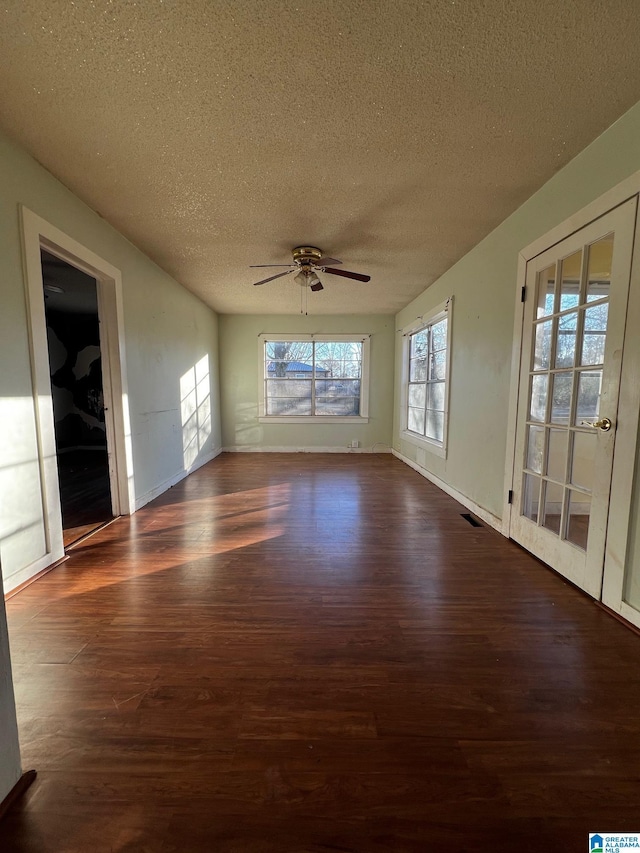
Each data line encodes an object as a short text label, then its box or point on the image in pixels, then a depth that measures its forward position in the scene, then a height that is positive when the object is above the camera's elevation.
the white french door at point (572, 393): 1.75 -0.03
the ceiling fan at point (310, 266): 3.17 +1.24
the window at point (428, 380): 4.14 +0.12
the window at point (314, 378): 6.13 +0.19
